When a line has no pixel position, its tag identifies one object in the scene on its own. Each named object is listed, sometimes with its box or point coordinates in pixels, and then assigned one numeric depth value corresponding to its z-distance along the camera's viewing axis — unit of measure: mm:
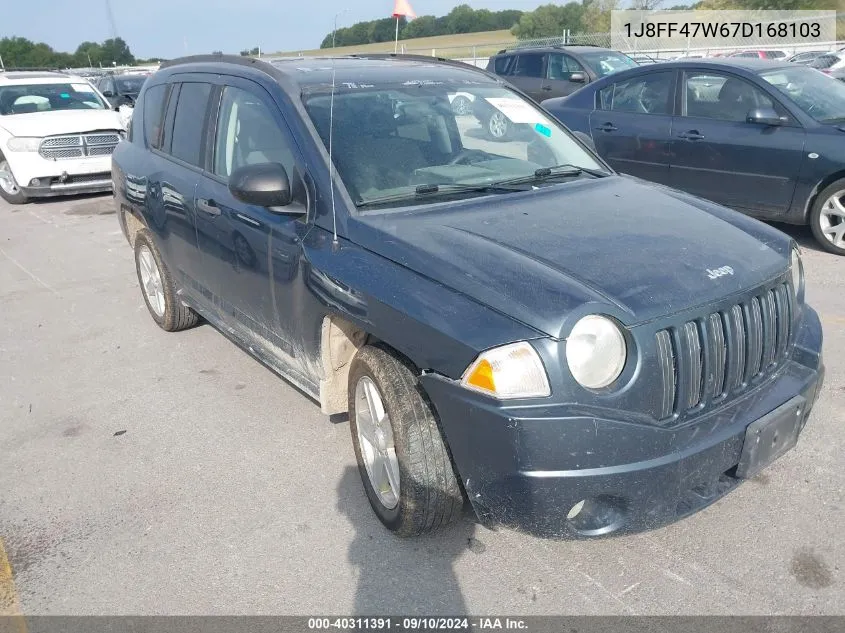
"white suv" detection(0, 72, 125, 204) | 10492
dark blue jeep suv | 2449
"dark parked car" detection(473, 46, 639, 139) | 13453
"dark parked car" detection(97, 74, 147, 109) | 14977
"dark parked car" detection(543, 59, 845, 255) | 6536
